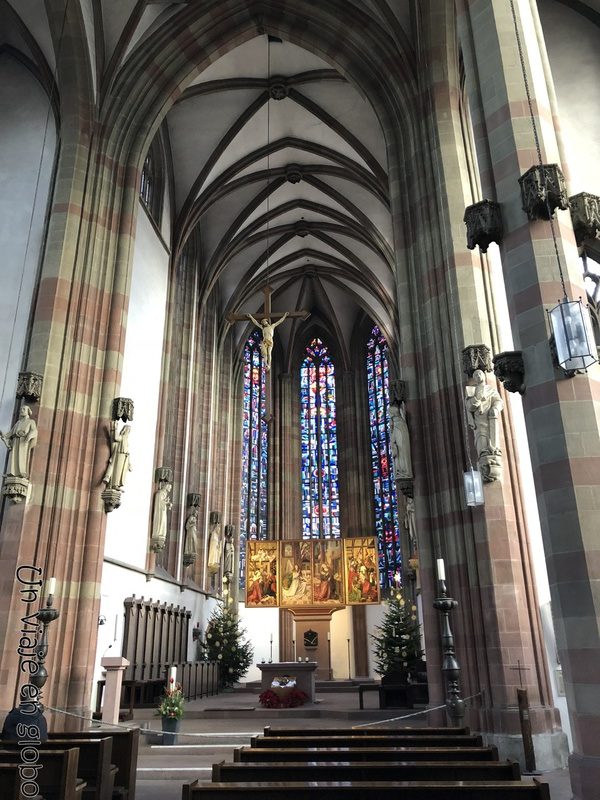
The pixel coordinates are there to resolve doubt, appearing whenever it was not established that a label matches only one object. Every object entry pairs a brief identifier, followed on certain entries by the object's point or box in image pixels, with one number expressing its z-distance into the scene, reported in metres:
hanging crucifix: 16.56
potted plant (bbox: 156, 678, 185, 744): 10.67
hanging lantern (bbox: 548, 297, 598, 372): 5.73
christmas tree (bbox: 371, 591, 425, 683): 15.34
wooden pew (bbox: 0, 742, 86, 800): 4.70
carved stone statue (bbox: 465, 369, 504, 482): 9.66
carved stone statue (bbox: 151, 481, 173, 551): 17.44
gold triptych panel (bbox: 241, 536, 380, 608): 21.64
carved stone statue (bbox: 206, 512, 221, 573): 23.58
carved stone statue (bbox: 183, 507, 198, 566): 21.17
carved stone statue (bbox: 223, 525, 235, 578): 25.62
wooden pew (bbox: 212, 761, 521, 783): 4.56
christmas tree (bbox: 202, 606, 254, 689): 21.39
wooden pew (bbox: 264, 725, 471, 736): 6.77
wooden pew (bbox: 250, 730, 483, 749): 5.99
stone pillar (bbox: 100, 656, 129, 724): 10.59
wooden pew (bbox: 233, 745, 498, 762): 5.25
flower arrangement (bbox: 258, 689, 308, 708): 14.96
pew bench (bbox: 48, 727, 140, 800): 6.50
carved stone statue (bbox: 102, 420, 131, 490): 12.89
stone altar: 15.83
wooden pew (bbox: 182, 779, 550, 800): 3.92
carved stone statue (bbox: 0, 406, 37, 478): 11.63
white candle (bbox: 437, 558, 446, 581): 8.81
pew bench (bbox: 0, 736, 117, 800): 5.63
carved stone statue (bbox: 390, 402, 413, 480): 12.13
